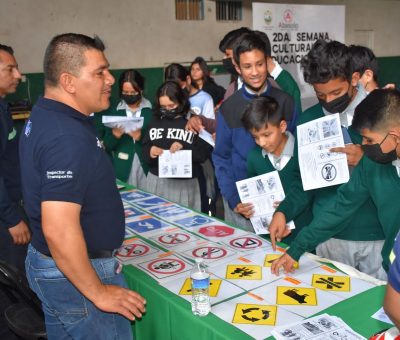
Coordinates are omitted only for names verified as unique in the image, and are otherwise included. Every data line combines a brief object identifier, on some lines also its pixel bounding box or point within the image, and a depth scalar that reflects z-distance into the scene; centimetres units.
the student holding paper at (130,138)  363
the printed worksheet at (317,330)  135
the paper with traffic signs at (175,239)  220
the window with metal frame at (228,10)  817
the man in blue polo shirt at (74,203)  132
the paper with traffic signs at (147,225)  245
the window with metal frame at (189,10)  771
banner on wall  566
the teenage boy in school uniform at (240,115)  261
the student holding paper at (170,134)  331
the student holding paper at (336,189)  198
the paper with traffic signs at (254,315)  145
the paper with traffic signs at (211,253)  200
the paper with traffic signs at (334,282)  167
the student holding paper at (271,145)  226
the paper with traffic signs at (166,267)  187
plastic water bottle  151
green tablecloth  144
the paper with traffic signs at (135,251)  209
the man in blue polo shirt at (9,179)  248
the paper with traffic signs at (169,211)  267
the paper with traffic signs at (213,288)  167
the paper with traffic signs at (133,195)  306
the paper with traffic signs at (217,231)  229
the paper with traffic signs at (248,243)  211
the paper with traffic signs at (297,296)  156
